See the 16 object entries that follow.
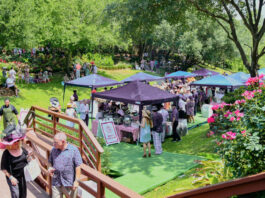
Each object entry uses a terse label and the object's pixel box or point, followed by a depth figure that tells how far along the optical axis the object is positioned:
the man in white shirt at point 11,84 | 19.45
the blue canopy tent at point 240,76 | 20.41
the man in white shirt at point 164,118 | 12.12
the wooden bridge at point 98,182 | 2.32
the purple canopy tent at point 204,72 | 27.86
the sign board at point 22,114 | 12.34
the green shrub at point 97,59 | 31.00
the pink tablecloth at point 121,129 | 11.67
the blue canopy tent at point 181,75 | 24.47
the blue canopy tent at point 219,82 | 16.31
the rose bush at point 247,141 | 3.71
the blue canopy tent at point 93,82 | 15.73
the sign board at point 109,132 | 11.59
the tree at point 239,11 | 10.99
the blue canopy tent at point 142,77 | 20.53
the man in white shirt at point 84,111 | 12.37
